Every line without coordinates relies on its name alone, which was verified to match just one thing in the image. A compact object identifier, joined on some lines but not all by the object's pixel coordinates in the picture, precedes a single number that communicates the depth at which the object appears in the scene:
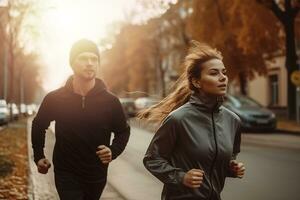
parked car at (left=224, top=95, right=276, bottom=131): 24.56
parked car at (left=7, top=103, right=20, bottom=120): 45.33
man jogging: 4.43
